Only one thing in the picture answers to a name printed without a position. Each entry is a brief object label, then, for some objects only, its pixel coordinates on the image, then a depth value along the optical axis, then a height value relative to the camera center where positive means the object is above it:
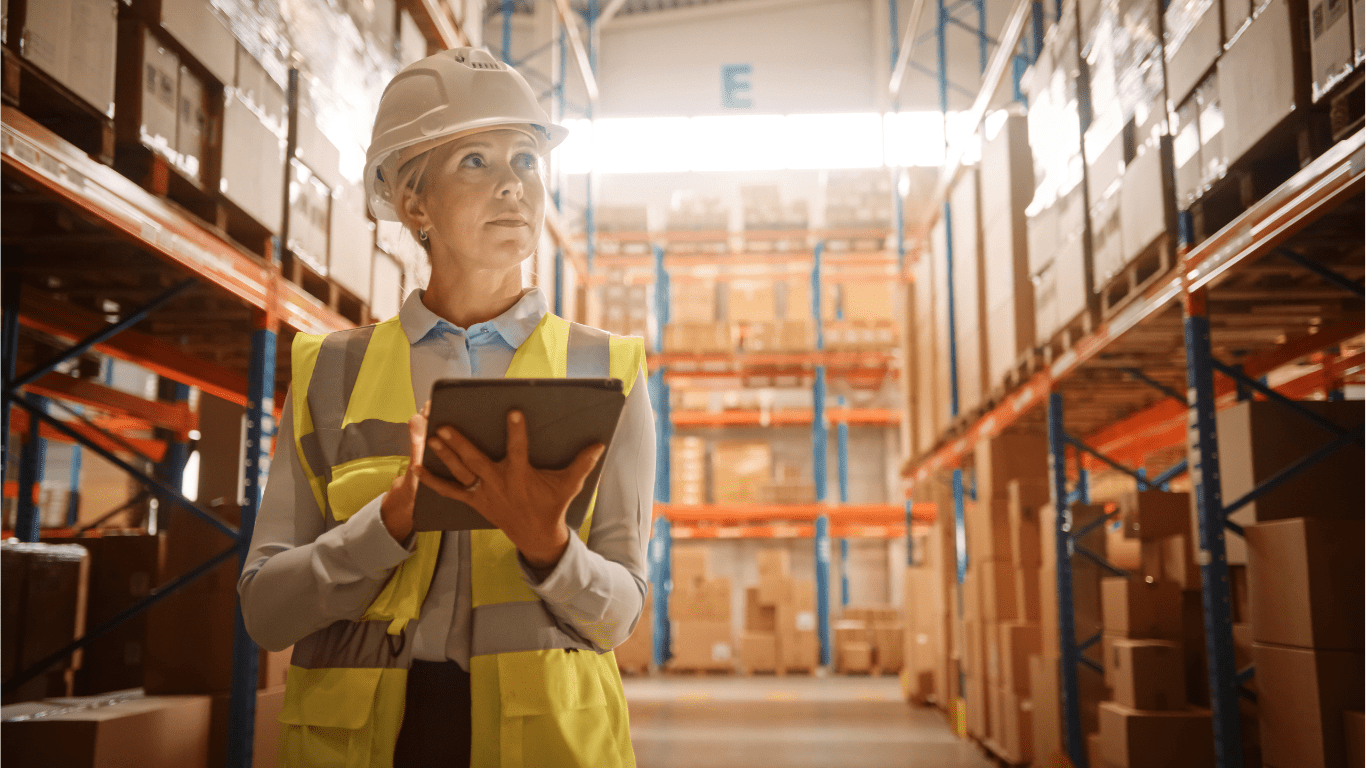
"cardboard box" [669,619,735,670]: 13.88 -1.19
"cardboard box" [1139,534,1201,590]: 5.65 -0.04
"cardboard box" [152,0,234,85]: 3.69 +1.91
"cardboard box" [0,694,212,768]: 3.60 -0.63
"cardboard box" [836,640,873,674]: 13.95 -1.33
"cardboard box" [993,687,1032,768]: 7.03 -1.16
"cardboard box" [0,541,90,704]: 4.39 -0.20
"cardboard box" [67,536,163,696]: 5.12 -0.21
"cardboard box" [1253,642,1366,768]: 3.58 -0.51
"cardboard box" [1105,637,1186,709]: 5.26 -0.60
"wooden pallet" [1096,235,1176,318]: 4.53 +1.32
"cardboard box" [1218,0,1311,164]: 3.45 +1.62
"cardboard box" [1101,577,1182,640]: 5.49 -0.29
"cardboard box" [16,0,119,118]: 3.01 +1.50
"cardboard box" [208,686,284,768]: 4.51 -0.75
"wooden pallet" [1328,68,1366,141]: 3.29 +1.38
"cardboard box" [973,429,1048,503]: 7.52 +0.65
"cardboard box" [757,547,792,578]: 13.62 -0.12
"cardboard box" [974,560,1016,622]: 7.43 -0.25
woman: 1.05 +0.03
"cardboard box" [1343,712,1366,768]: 3.46 -0.60
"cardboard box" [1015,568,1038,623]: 7.16 -0.28
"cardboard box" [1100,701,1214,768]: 5.12 -0.89
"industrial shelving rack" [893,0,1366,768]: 3.70 +1.08
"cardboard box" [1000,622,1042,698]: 7.12 -0.64
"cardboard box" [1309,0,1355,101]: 3.17 +1.54
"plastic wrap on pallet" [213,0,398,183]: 4.54 +2.31
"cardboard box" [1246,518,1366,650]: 3.67 -0.11
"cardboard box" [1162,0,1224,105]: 4.12 +2.05
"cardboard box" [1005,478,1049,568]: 7.07 +0.22
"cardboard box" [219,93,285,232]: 4.20 +1.59
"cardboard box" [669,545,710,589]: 13.92 -0.19
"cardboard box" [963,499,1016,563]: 7.43 +0.15
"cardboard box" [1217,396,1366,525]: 4.50 +0.38
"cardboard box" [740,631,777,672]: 13.84 -1.27
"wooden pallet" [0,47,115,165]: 3.02 +1.38
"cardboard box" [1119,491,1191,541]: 5.91 +0.22
